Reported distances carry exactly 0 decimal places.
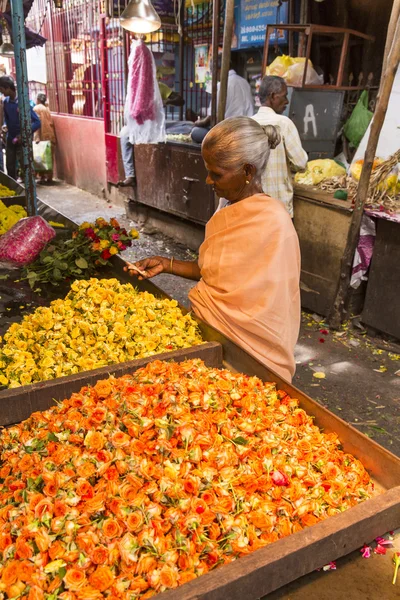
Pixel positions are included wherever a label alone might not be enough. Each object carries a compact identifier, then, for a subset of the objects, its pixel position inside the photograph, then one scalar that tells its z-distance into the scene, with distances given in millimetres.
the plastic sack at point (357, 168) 5137
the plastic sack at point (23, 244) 3826
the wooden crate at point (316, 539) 1161
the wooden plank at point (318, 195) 4770
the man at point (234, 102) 7203
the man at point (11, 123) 9508
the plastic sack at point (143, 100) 7766
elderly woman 2154
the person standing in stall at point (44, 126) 12177
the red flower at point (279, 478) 1480
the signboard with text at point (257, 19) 7363
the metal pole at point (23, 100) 4492
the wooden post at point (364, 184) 4113
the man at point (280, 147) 4672
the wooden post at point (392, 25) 4071
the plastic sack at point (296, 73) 5988
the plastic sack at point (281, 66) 6070
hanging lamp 6367
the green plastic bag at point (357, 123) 6566
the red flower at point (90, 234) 3822
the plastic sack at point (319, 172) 5438
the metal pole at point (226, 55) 4956
